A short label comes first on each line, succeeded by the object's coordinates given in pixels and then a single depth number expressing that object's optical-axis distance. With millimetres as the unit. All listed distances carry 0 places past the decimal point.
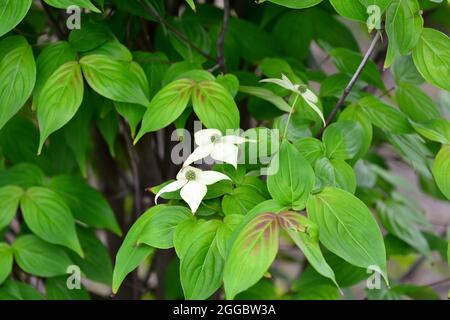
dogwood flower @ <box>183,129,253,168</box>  963
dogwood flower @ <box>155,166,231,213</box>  965
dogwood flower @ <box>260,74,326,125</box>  999
